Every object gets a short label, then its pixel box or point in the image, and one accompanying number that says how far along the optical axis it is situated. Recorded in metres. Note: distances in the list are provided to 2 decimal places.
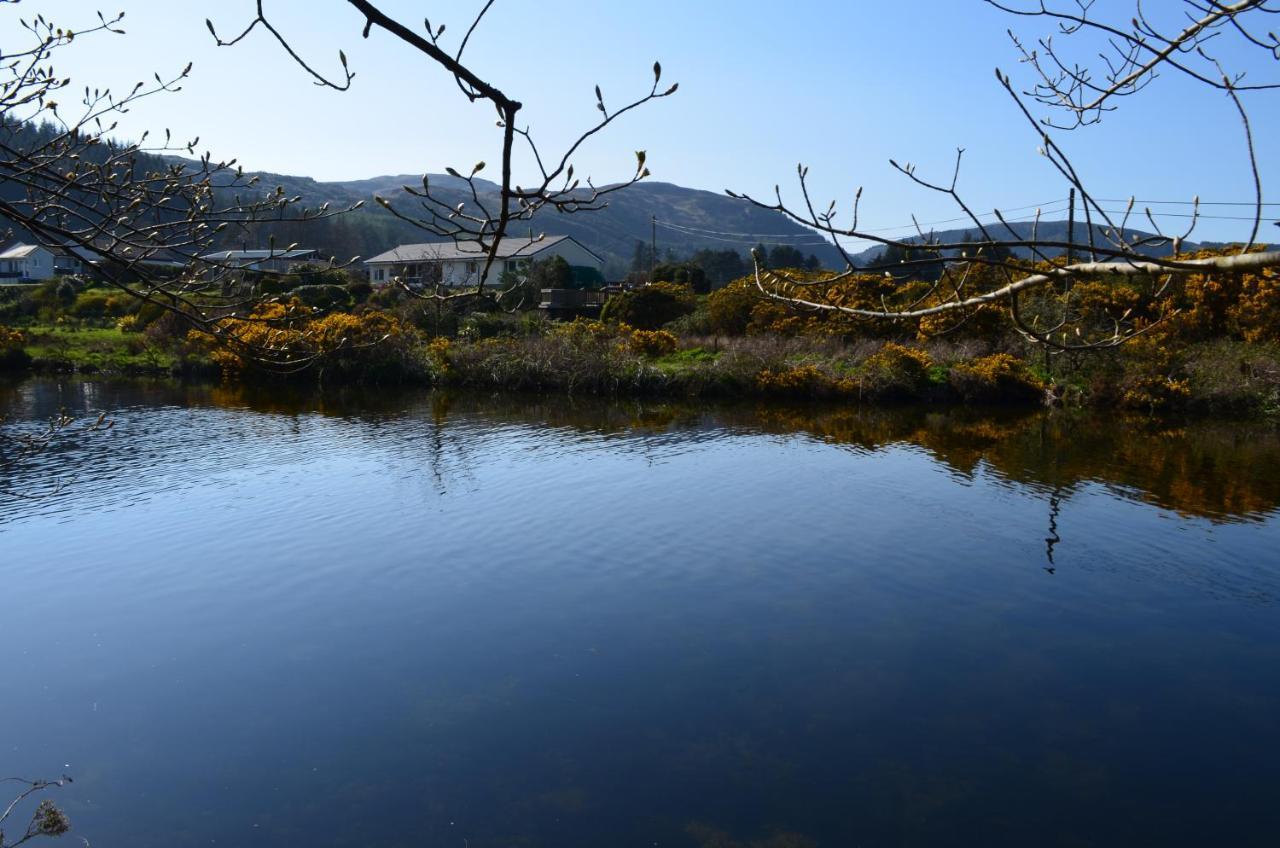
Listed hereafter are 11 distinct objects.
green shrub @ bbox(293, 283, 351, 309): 41.22
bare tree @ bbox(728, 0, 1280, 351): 2.35
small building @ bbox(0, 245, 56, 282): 74.88
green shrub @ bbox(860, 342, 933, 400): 29.59
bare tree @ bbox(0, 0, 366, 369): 4.23
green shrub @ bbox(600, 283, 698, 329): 39.81
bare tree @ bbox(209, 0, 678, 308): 2.19
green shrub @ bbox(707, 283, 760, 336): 37.69
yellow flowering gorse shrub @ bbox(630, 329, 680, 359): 34.28
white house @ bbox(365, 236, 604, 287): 55.20
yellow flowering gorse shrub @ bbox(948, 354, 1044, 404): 29.17
